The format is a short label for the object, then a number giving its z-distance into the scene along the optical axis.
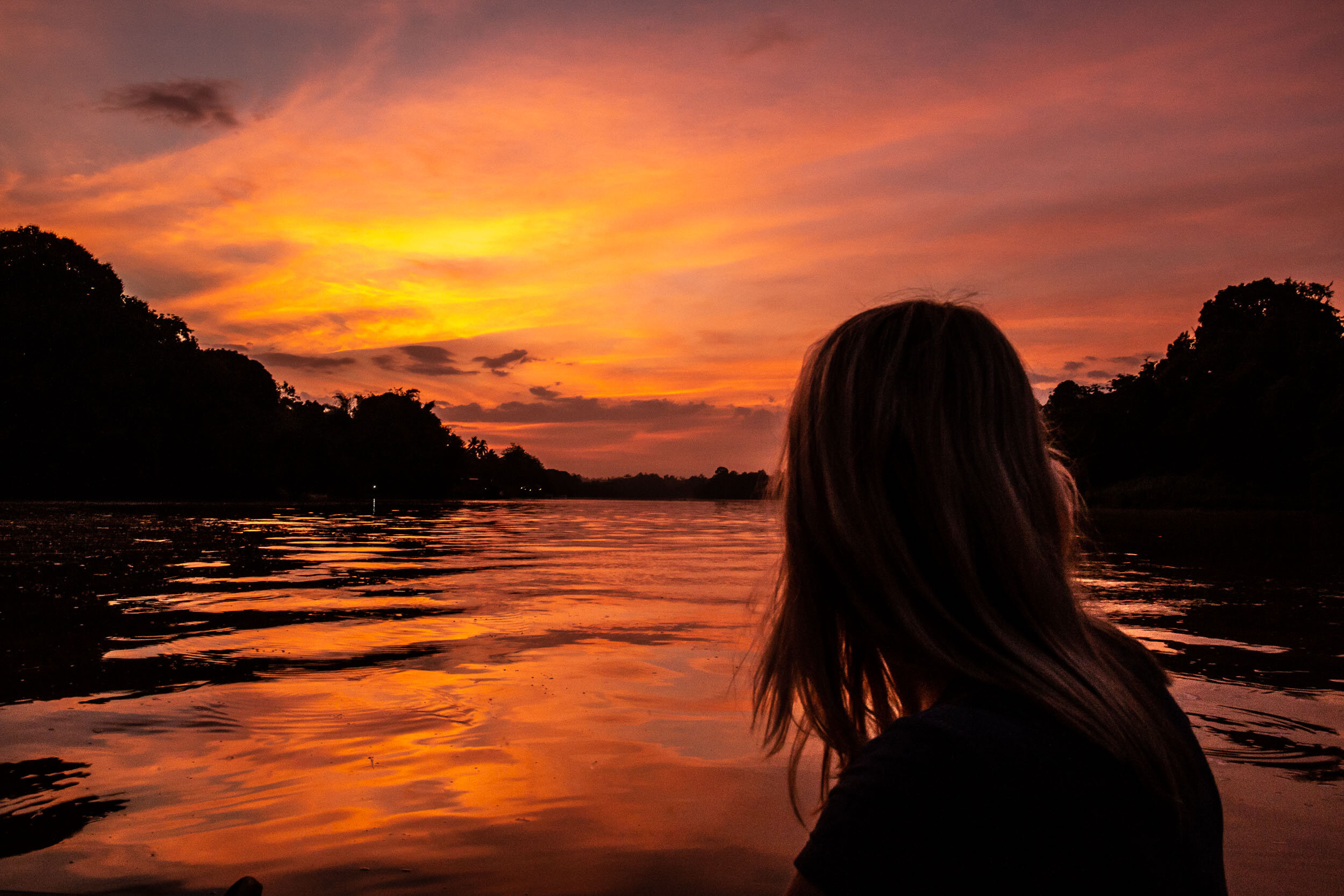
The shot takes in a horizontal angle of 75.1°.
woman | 1.09
